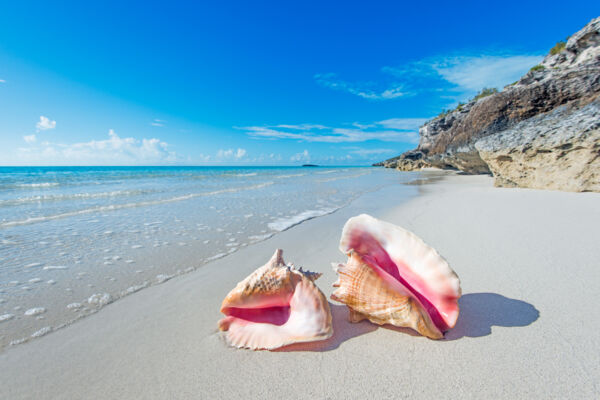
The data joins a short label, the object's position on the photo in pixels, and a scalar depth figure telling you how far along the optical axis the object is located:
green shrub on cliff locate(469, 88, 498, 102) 31.69
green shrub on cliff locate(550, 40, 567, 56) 20.79
